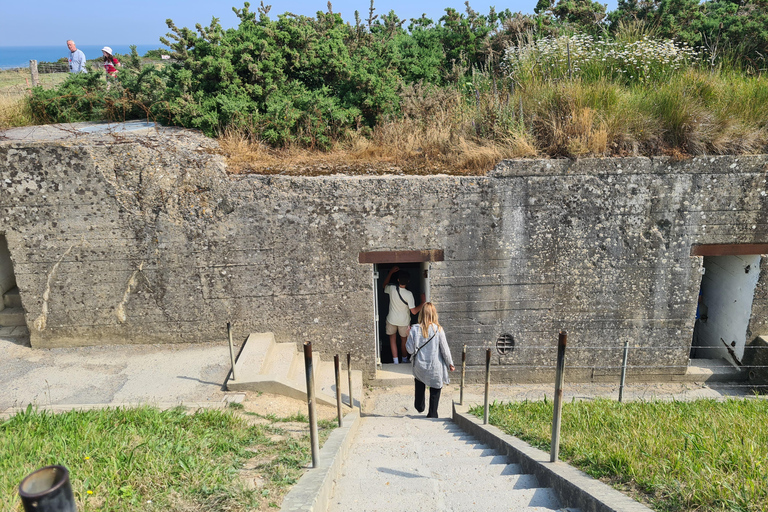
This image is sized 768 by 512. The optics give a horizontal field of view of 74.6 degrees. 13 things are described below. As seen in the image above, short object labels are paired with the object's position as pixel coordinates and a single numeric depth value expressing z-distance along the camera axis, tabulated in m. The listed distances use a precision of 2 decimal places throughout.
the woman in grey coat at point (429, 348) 6.09
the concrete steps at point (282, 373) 6.45
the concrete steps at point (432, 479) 3.57
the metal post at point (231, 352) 6.41
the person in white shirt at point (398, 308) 7.85
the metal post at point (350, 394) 6.63
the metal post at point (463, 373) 6.84
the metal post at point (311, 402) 3.67
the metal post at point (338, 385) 5.46
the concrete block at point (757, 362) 7.52
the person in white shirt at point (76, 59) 12.66
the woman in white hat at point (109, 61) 12.32
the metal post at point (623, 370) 6.65
